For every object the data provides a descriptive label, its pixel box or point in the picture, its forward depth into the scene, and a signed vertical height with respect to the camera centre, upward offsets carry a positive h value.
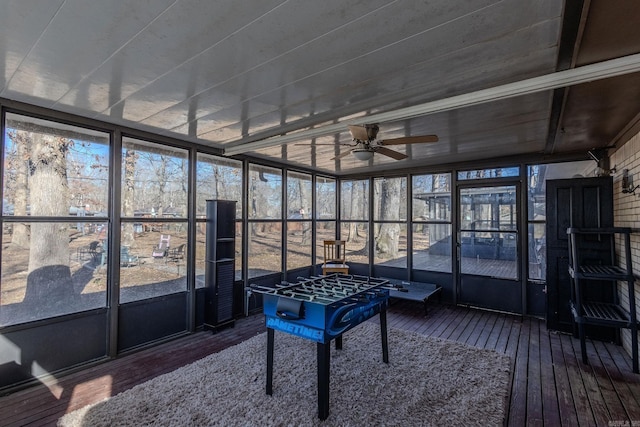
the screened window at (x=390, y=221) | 6.36 -0.07
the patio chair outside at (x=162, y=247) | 3.92 -0.38
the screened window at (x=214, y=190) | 4.38 +0.43
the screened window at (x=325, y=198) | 6.79 +0.45
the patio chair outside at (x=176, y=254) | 4.06 -0.48
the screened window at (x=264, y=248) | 5.18 -0.53
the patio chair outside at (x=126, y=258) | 3.60 -0.48
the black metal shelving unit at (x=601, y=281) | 3.15 -0.67
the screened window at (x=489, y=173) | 5.14 +0.78
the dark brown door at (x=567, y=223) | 3.92 -0.07
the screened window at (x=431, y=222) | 5.80 -0.08
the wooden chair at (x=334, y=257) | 6.13 -0.86
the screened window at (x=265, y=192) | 5.22 +0.45
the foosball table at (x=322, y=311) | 2.40 -0.80
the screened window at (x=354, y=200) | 6.93 +0.41
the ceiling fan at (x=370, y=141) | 2.95 +0.77
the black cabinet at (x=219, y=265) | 4.21 -0.66
